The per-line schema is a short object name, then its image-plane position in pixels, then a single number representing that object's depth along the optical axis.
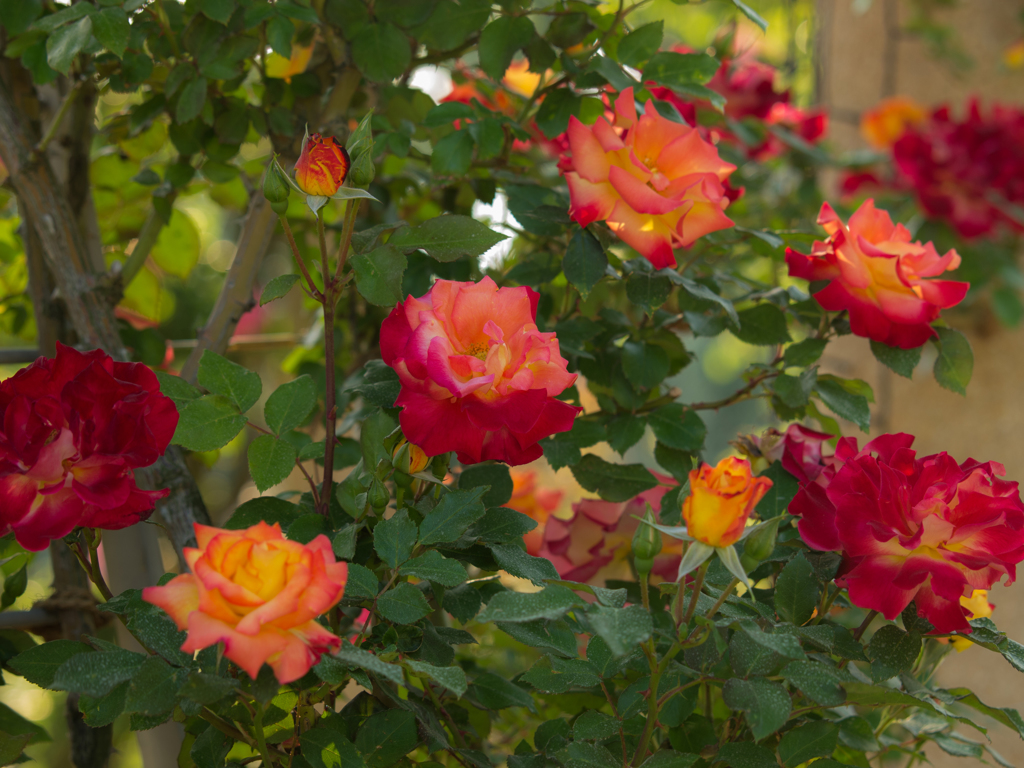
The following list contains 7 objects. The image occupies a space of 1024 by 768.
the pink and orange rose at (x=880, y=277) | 1.62
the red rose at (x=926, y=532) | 1.51
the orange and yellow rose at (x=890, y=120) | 3.36
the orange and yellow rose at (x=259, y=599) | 1.43
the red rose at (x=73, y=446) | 1.49
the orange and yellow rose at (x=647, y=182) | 1.59
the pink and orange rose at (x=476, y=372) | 1.50
